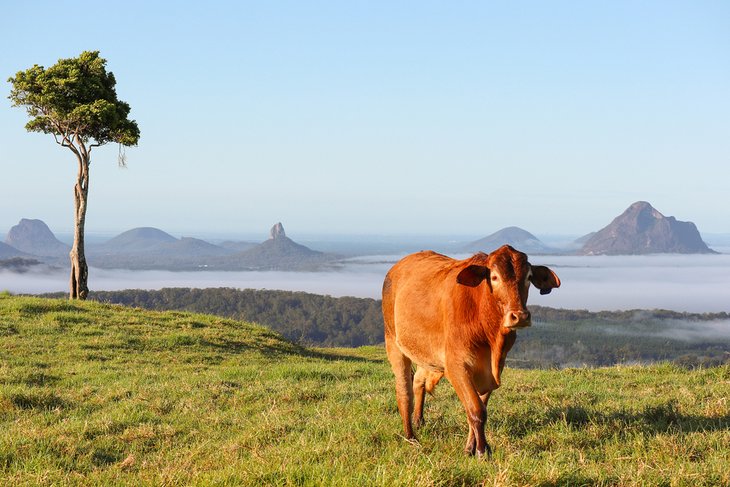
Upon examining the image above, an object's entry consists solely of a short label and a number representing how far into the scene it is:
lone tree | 32.84
